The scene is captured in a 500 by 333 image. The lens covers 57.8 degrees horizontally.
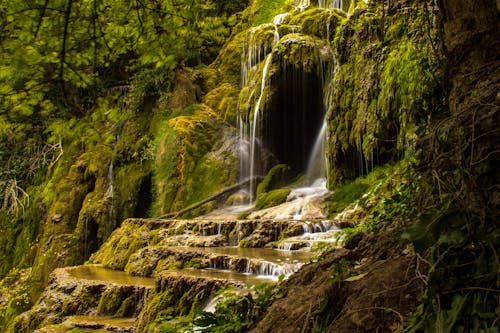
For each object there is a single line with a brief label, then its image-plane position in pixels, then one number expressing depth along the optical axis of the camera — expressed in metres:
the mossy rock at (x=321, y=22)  13.59
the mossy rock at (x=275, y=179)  13.63
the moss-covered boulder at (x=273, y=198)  11.52
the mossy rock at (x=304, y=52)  13.02
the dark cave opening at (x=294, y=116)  13.51
